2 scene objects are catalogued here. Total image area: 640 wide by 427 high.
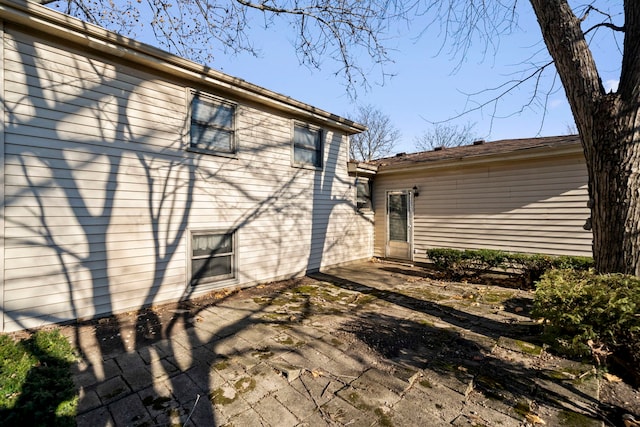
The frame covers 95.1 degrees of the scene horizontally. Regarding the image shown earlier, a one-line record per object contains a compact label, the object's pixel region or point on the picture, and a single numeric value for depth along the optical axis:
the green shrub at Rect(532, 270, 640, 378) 2.39
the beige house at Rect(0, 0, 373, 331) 3.83
